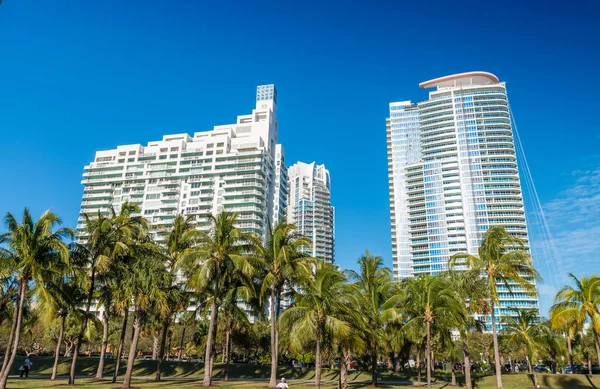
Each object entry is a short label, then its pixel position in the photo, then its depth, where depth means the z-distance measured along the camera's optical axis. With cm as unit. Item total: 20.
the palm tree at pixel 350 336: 2609
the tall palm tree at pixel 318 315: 2514
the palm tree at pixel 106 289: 3228
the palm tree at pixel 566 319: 3234
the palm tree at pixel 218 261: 3161
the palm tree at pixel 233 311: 3509
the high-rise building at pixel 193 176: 13375
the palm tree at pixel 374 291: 3675
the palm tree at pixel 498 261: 3414
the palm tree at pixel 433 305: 3234
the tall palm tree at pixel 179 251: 3214
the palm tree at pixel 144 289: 2888
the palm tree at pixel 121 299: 2914
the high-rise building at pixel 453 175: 14988
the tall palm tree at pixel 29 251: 2512
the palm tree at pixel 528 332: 4240
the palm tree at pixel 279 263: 3447
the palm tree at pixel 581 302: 3259
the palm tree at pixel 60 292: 2475
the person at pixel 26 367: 3658
